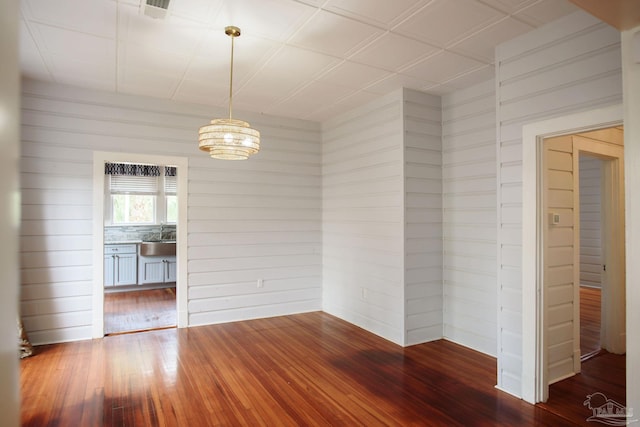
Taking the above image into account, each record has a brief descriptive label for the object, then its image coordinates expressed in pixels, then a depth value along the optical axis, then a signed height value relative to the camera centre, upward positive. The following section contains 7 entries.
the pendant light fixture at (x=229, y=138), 2.84 +0.63
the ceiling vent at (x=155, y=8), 2.59 +1.52
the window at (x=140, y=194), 7.42 +0.48
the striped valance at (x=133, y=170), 7.30 +0.97
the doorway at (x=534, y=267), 2.91 -0.41
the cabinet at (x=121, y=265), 6.92 -0.93
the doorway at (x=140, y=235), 6.94 -0.38
